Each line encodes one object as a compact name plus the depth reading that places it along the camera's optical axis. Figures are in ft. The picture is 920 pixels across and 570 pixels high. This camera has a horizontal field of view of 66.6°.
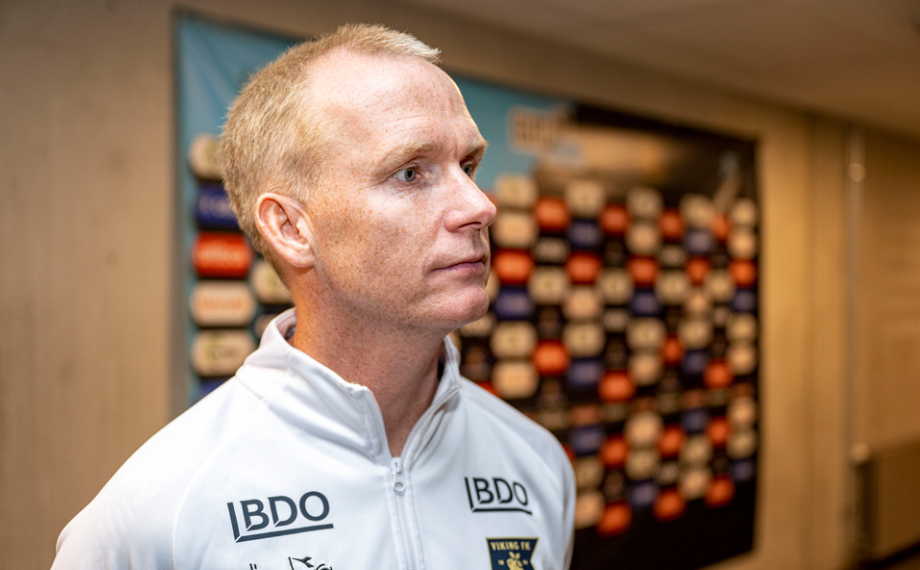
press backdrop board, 6.81
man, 2.78
